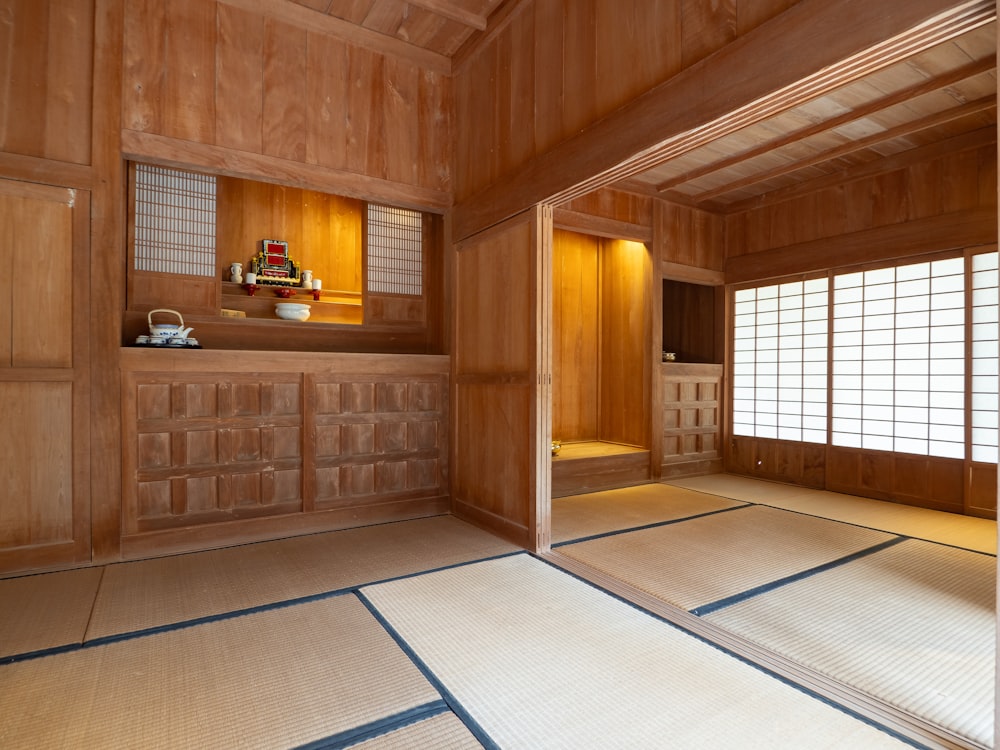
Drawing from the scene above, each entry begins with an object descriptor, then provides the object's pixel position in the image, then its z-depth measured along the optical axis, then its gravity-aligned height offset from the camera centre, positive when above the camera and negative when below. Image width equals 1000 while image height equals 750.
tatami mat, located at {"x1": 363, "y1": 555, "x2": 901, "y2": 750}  1.60 -1.08
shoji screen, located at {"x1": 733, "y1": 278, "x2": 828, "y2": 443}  5.32 +0.13
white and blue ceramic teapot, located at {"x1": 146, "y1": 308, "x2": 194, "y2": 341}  3.30 +0.24
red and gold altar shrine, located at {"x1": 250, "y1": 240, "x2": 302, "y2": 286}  4.88 +0.96
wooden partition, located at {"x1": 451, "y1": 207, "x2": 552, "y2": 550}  3.31 -0.06
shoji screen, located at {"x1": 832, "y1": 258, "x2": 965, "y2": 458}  4.36 +0.14
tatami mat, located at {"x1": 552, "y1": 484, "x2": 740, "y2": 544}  3.81 -1.10
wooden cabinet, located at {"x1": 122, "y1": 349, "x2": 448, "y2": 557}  3.23 -0.50
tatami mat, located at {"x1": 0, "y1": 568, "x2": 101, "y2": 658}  2.13 -1.09
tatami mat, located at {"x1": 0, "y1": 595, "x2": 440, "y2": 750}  1.59 -1.07
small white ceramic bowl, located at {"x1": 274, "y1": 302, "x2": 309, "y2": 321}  4.37 +0.49
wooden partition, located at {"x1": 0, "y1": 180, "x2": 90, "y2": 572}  2.88 -0.05
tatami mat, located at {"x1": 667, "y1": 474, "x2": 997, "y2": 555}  3.68 -1.10
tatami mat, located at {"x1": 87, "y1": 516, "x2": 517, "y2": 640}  2.44 -1.09
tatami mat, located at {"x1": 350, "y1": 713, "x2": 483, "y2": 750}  1.53 -1.08
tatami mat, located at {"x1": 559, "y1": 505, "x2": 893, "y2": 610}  2.76 -1.09
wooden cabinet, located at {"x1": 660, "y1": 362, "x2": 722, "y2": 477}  5.57 -0.49
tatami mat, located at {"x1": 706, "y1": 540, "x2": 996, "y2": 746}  1.83 -1.09
